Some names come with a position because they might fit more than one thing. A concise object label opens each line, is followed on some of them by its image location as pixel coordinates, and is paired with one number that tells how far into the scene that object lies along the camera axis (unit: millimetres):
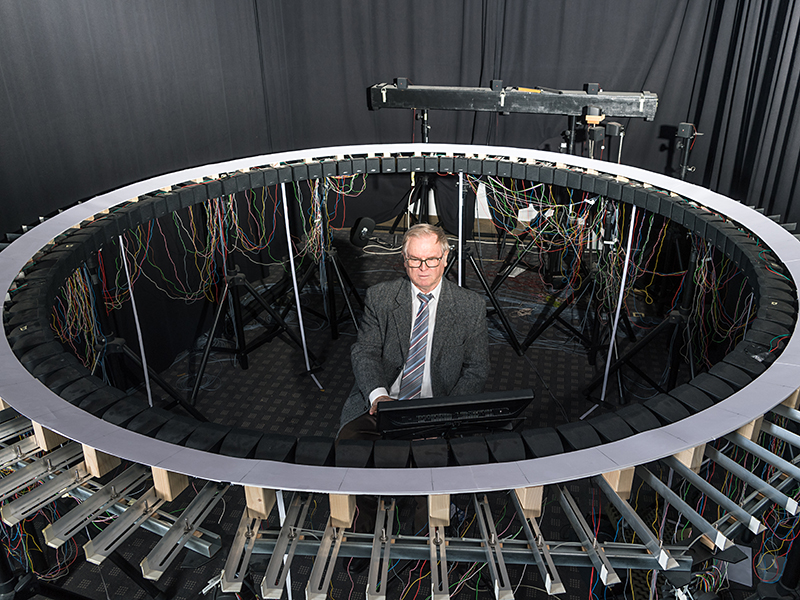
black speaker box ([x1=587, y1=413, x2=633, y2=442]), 1462
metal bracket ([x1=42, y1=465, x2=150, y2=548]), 1244
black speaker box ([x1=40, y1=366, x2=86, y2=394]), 1644
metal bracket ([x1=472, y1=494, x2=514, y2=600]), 1188
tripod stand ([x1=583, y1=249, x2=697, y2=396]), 3158
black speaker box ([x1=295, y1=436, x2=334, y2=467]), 1430
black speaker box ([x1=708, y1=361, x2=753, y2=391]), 1618
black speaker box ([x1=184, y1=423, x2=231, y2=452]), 1464
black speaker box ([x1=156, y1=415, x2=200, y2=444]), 1483
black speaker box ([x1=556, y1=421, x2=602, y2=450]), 1446
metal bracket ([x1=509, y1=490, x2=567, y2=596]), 1194
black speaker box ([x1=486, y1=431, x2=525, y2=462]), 1421
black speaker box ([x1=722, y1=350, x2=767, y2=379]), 1663
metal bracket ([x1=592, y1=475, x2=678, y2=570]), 1270
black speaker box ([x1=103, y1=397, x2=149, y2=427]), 1529
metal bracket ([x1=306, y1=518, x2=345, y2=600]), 1202
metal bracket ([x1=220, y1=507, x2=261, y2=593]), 1240
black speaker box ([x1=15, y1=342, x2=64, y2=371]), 1723
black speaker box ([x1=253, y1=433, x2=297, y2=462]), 1437
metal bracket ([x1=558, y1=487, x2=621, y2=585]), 1206
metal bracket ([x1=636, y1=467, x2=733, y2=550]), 1179
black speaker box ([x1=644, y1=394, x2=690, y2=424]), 1510
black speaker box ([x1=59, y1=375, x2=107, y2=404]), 1604
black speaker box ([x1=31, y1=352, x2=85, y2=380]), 1682
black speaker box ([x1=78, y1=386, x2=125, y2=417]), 1566
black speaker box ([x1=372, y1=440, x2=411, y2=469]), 1432
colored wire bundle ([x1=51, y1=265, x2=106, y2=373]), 2961
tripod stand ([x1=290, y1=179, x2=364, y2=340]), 3989
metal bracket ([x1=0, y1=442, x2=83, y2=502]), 1378
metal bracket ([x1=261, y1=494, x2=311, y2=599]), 1188
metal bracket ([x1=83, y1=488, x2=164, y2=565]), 1214
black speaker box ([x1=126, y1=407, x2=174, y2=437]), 1508
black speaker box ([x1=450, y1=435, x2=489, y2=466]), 1414
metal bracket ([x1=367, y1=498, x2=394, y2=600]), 1194
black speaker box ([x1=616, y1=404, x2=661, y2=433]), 1483
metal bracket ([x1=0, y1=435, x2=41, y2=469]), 1468
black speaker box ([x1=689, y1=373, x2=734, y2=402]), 1583
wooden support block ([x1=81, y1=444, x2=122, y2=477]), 1439
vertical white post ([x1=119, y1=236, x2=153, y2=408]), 2910
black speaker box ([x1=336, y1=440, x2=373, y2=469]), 1435
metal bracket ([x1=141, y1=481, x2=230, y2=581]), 1188
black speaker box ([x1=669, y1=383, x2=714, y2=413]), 1545
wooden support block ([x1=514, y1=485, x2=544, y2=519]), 1355
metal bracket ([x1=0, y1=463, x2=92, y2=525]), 1307
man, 2590
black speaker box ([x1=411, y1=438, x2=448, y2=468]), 1419
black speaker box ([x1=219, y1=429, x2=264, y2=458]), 1454
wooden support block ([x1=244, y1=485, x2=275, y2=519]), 1354
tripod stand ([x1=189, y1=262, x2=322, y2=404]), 3607
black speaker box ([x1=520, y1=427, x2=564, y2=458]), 1427
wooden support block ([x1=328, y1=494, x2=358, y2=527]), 1347
